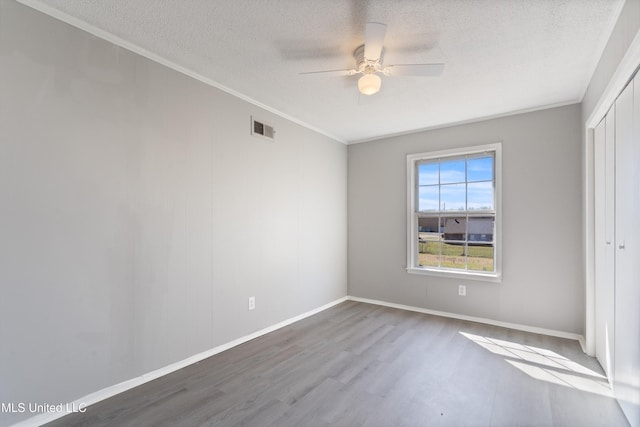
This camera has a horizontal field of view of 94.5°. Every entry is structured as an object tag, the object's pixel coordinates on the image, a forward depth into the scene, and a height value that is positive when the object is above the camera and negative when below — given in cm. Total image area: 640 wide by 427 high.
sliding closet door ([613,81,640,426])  170 -25
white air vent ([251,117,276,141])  329 +97
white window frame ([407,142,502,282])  369 -1
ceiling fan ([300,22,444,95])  199 +110
